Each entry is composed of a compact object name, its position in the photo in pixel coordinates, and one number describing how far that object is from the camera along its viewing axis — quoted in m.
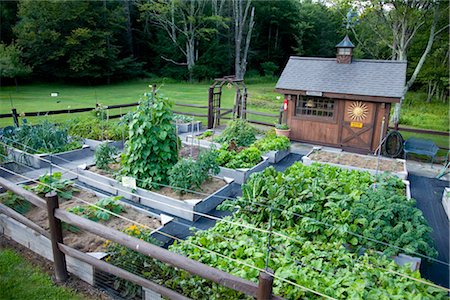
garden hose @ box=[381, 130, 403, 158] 9.83
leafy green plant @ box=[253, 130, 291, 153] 9.05
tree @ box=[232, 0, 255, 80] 29.39
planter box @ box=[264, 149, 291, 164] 8.91
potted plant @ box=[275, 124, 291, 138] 10.98
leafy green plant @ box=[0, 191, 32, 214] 4.78
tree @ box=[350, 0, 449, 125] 12.22
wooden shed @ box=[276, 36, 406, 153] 9.98
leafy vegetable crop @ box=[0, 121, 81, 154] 7.86
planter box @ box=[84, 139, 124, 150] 9.06
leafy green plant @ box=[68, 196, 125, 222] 4.56
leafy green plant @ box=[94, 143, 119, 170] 6.82
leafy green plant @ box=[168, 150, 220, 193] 5.91
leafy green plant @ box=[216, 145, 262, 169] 7.56
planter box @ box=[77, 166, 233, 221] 5.56
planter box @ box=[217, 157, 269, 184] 7.20
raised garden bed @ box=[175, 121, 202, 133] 11.86
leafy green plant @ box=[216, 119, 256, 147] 9.38
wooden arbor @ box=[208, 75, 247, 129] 11.70
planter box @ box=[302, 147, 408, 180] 7.61
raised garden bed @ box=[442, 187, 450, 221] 6.35
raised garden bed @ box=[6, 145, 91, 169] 7.60
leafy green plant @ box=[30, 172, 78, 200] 5.17
